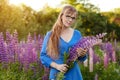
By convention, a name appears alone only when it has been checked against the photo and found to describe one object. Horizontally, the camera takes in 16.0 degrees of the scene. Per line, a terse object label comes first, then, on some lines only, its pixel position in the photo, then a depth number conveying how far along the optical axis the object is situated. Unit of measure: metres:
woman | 5.89
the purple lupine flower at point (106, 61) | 9.51
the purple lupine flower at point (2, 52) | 6.94
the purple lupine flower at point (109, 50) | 11.73
